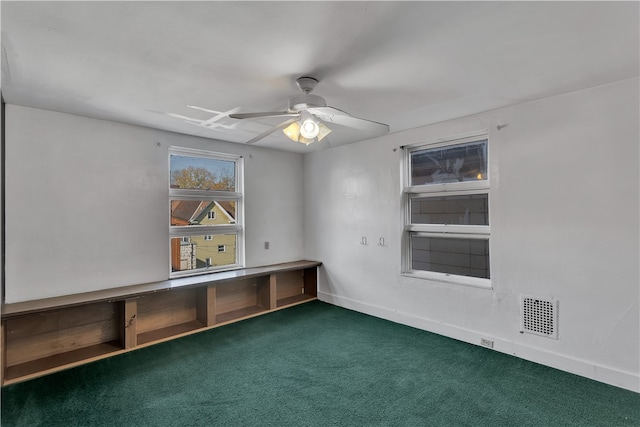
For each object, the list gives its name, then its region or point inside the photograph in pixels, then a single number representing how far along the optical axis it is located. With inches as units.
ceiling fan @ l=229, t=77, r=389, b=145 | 87.3
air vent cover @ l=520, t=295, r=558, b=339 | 107.4
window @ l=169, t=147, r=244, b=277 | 152.6
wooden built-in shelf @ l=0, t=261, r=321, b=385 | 107.3
